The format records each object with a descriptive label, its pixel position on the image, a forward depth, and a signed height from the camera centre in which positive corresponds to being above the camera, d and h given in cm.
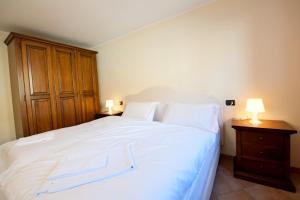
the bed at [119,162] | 84 -51
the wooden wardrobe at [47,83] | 255 +27
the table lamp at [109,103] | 338 -19
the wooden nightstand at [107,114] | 330 -42
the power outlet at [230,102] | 223 -19
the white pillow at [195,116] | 201 -35
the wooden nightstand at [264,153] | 166 -76
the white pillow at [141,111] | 257 -31
